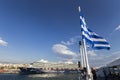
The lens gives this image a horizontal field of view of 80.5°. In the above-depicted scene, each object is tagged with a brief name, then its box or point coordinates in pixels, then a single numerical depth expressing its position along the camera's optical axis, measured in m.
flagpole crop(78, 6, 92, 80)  6.11
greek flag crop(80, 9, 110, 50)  6.59
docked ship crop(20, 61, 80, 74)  69.57
